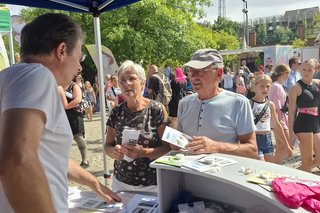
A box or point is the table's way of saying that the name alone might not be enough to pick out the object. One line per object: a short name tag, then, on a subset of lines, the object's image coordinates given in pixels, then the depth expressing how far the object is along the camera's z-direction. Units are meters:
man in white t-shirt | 0.88
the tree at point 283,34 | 67.40
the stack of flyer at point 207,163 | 1.44
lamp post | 26.13
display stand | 1.32
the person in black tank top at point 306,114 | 3.63
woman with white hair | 2.15
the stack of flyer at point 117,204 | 1.74
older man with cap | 1.89
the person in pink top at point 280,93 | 4.48
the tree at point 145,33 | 13.40
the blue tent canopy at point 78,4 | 2.83
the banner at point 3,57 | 4.14
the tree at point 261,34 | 71.74
